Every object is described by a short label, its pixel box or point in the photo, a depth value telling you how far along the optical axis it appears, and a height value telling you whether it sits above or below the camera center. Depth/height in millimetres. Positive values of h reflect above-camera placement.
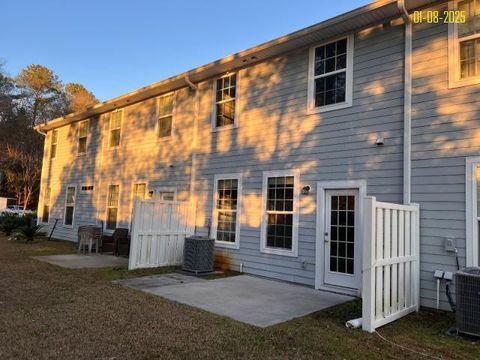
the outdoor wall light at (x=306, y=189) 7543 +488
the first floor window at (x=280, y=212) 7792 -10
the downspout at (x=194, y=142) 10195 +1825
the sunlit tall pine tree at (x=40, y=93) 38312 +11320
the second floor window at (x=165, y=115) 11562 +2867
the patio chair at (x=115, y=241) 11445 -1132
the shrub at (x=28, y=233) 13643 -1245
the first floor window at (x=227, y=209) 9008 +17
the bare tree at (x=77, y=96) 40969 +11965
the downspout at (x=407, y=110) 6098 +1807
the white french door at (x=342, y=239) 6711 -449
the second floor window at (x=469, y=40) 5715 +2805
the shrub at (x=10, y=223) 16047 -1110
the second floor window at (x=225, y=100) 9520 +2850
